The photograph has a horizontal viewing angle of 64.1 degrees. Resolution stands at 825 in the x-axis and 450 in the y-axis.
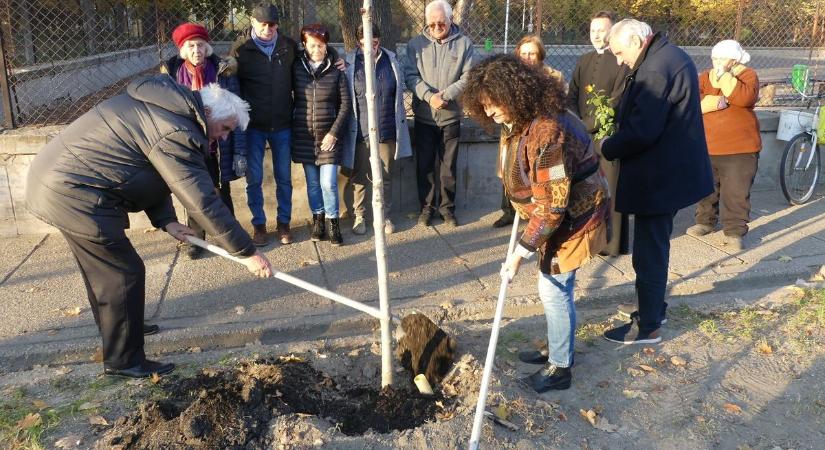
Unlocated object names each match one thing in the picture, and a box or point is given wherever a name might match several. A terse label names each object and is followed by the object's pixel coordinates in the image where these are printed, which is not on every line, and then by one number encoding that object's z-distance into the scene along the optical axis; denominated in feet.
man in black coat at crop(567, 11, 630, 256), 17.53
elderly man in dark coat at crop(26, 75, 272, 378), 10.46
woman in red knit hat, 16.52
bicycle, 23.60
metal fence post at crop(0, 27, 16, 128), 20.02
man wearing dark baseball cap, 17.94
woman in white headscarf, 18.76
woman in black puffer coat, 18.37
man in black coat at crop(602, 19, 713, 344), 12.30
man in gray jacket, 19.45
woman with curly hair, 9.72
